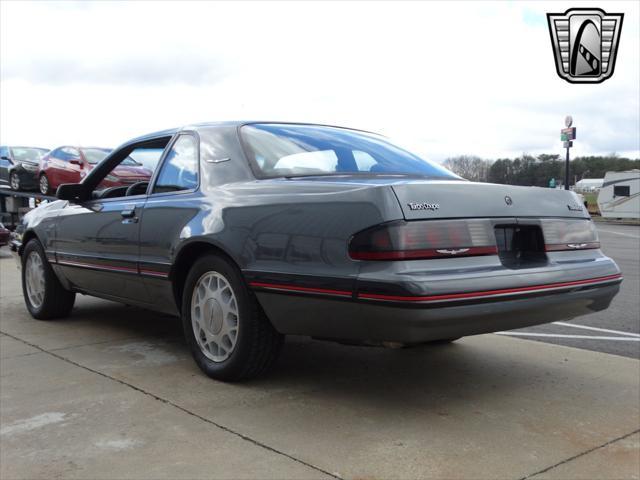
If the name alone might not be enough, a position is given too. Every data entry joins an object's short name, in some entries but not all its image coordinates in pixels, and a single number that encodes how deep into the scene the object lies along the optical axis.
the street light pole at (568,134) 36.88
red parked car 13.69
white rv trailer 31.91
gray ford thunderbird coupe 2.92
